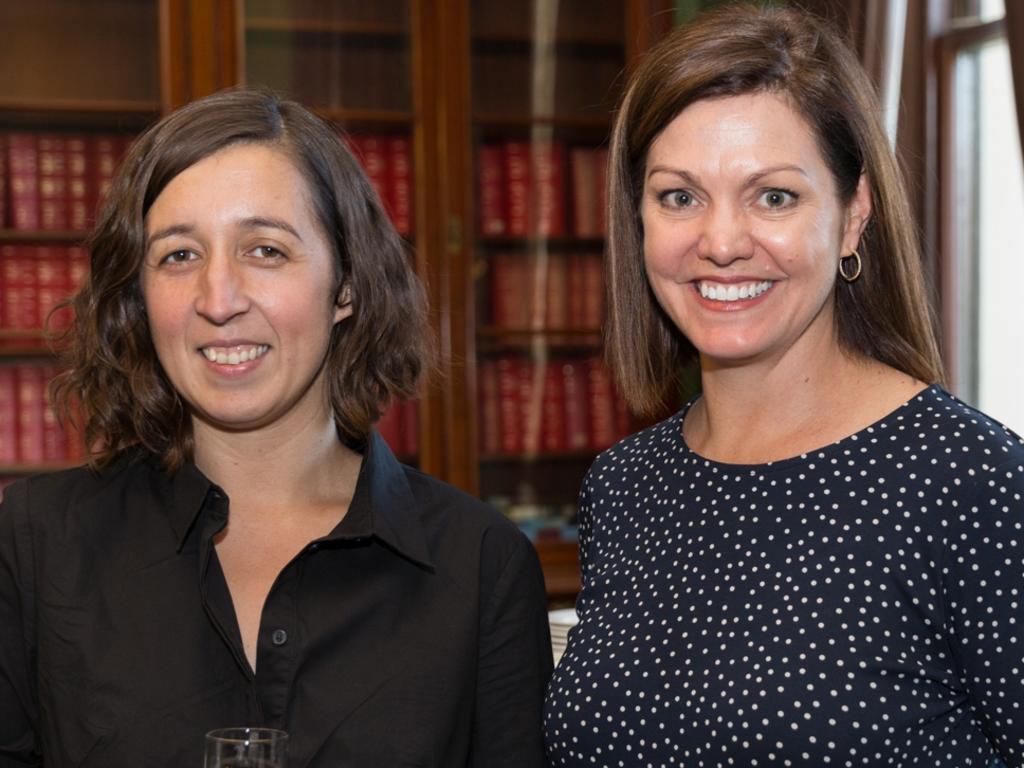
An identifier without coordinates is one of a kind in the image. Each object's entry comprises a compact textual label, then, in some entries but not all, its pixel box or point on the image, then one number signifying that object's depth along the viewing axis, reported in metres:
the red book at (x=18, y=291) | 4.06
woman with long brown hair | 1.50
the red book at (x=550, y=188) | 4.42
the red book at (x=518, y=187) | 4.38
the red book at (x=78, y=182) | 4.09
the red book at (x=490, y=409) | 4.34
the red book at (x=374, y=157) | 4.22
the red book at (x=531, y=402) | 4.41
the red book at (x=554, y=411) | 4.45
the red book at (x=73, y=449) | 4.07
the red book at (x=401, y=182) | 4.24
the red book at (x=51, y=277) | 4.08
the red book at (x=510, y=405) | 4.38
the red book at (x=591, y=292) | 4.45
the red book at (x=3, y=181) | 4.02
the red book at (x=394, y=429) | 4.26
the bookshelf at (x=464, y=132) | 4.04
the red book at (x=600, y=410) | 4.48
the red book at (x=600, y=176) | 4.43
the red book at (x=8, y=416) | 4.07
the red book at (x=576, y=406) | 4.48
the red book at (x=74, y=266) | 4.11
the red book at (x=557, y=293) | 4.42
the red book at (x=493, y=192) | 4.33
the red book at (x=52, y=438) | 4.11
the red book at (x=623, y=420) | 4.48
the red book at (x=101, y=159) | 4.10
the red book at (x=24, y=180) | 4.04
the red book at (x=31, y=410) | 4.09
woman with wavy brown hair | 1.69
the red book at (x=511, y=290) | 4.34
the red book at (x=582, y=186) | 4.46
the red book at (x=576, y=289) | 4.44
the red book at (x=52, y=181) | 4.06
